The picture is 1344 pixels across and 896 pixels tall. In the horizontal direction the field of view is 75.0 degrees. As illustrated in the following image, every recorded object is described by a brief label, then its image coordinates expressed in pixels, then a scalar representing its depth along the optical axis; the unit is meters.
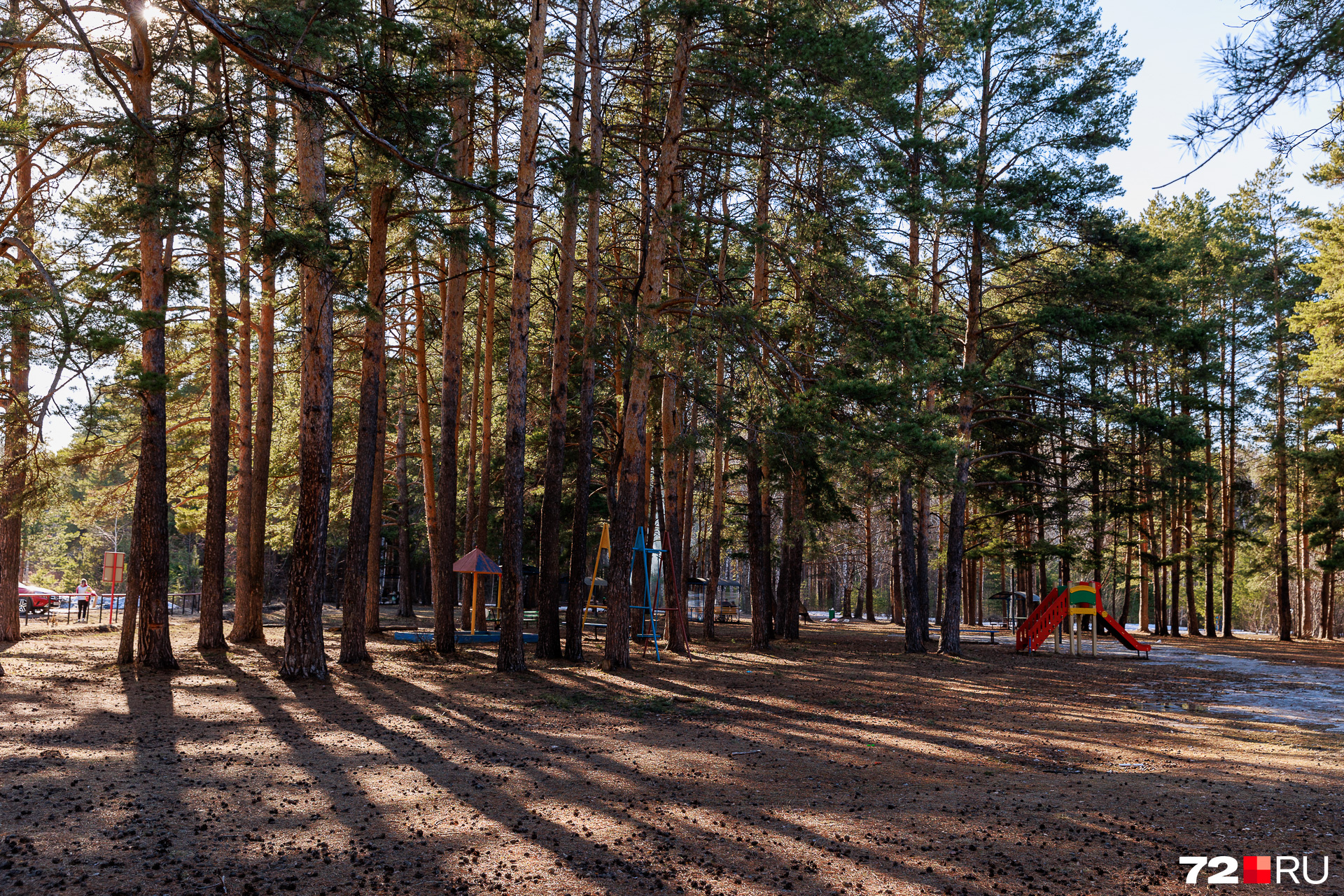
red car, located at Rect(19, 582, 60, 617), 25.12
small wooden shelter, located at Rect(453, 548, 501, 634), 18.70
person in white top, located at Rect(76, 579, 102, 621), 25.66
